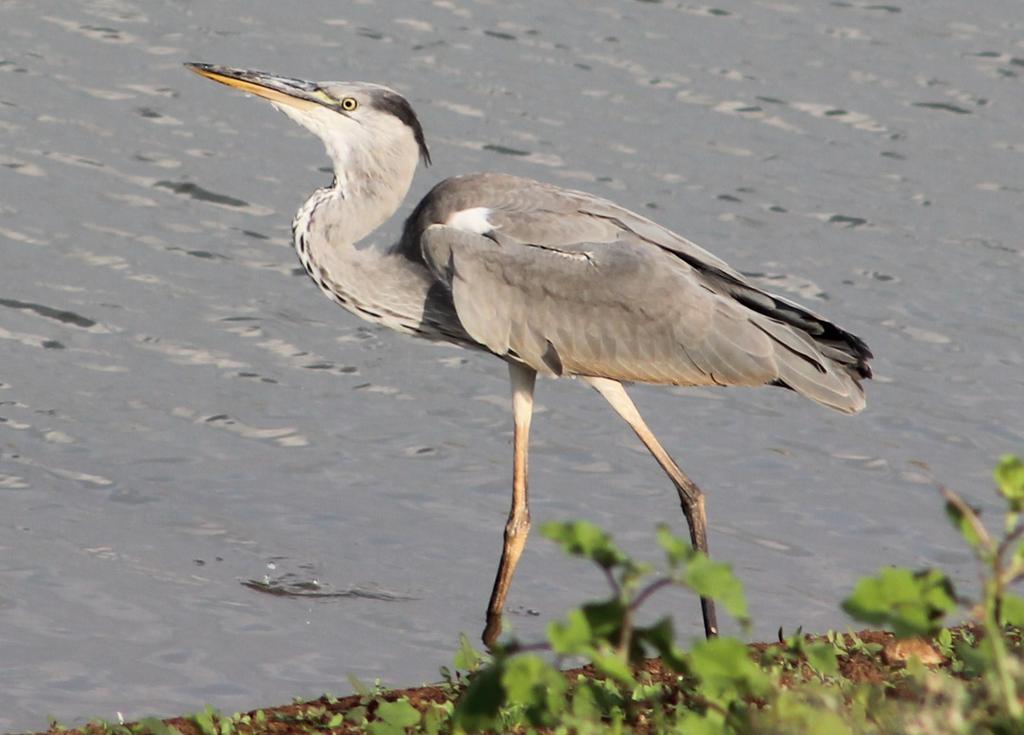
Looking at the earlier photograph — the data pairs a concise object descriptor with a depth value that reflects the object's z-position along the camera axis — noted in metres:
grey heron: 13.91
